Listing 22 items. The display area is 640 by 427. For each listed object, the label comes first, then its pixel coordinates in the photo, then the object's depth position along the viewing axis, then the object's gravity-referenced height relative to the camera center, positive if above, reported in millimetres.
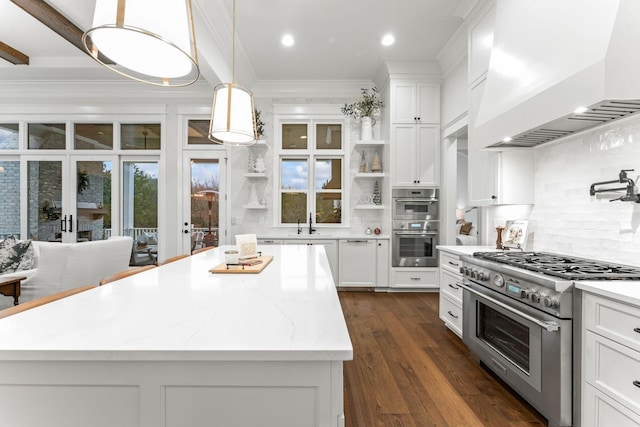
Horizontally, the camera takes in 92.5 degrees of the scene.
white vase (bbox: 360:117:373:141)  4828 +1354
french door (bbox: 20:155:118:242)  5016 +259
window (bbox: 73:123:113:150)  5102 +1270
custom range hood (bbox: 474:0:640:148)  1382 +789
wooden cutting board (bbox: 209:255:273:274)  1766 -331
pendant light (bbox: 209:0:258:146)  2209 +744
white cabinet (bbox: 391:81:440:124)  4551 +1695
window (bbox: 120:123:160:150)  5125 +1277
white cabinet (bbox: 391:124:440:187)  4555 +880
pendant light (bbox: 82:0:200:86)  1098 +717
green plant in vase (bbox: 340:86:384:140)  4836 +1661
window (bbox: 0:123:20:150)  5035 +1245
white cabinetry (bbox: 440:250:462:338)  2811 -758
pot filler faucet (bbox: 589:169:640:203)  1743 +158
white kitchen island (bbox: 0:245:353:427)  765 -427
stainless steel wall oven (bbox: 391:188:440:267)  4598 -196
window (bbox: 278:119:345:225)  5188 +638
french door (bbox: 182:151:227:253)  5148 +215
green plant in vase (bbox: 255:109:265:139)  4746 +1413
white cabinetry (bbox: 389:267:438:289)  4590 -957
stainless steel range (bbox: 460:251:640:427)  1586 -622
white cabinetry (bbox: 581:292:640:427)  1301 -672
